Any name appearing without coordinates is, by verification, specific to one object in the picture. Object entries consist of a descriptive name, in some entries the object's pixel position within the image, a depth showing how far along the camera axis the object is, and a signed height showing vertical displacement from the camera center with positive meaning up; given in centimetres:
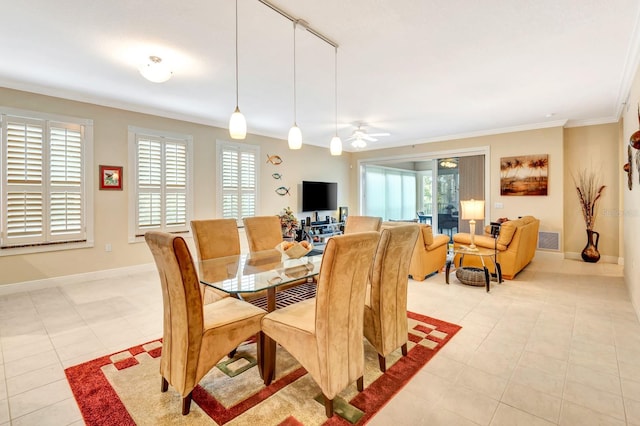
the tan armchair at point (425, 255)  445 -64
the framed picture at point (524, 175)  582 +73
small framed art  457 +52
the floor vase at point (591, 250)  554 -68
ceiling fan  573 +145
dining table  205 -48
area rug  175 -115
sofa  442 -48
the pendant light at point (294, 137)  279 +68
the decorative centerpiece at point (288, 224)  662 -26
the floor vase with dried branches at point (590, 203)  557 +17
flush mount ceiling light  314 +145
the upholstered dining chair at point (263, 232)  348 -24
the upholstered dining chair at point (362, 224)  329 -13
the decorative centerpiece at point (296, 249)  277 -34
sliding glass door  689 +64
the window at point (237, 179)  597 +65
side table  401 -66
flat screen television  750 +41
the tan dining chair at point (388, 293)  211 -58
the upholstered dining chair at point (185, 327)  167 -68
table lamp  426 +3
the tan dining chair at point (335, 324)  165 -67
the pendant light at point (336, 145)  331 +73
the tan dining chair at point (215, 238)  300 -26
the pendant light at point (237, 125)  241 +69
